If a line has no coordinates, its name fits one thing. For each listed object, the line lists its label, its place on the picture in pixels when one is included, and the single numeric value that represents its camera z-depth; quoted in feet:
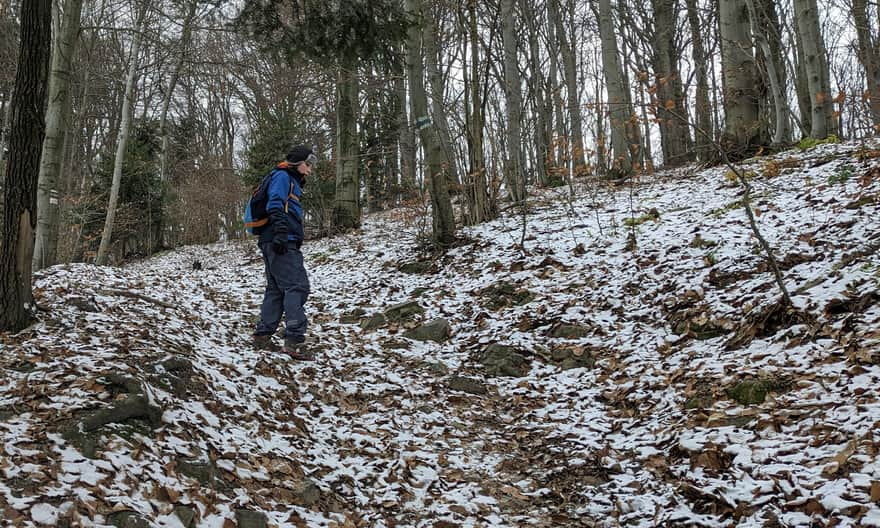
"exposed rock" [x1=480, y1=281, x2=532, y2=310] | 23.30
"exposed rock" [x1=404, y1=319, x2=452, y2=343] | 22.06
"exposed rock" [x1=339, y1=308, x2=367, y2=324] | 25.25
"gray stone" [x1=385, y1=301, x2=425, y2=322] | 24.29
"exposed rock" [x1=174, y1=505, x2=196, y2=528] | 9.10
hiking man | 17.81
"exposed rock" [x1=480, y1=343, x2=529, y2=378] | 18.50
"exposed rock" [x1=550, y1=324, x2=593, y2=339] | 19.58
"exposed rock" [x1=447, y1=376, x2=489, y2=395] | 17.47
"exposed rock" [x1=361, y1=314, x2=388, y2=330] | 24.08
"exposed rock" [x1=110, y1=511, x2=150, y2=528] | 8.39
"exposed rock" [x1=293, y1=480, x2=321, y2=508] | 10.89
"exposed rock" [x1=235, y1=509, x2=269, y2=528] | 9.64
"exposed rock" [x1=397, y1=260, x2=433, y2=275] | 29.96
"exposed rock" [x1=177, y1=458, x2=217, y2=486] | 10.37
